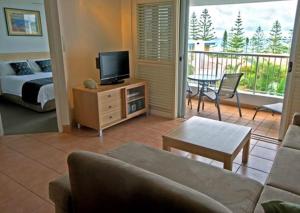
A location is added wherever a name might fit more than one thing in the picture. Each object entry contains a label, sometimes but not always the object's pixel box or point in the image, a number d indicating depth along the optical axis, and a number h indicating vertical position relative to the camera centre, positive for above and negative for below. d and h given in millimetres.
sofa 972 -815
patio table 4188 -578
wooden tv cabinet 3236 -804
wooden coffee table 2062 -850
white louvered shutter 3619 -86
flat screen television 3375 -290
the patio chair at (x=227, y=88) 3806 -673
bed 4219 -784
